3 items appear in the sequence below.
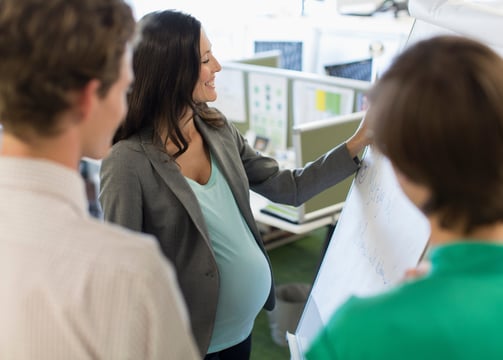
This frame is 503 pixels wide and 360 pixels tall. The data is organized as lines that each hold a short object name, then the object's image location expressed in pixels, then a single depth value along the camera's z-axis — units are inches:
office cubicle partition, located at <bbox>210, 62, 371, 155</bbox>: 115.3
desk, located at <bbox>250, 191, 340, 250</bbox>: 99.7
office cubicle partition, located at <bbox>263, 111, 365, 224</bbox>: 96.7
